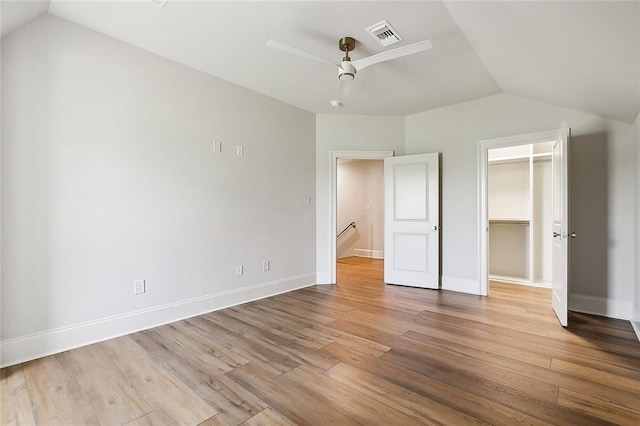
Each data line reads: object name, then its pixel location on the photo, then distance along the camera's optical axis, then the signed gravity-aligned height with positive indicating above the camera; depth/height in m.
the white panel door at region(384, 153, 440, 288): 4.46 -0.12
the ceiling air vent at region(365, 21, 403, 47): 2.46 +1.53
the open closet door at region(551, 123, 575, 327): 2.90 -0.11
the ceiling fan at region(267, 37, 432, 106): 2.30 +1.28
